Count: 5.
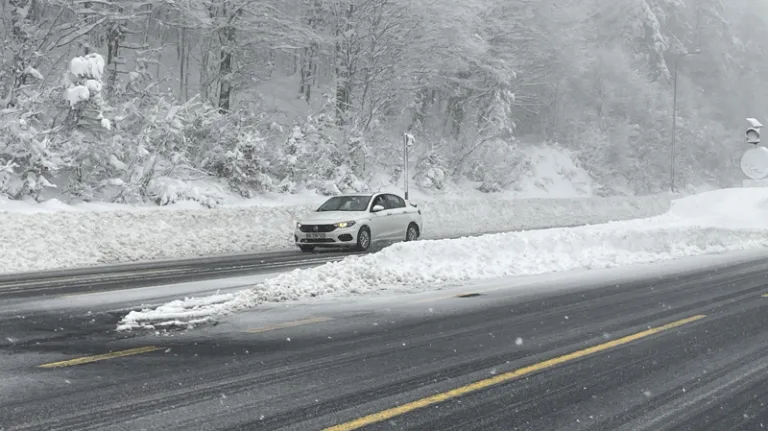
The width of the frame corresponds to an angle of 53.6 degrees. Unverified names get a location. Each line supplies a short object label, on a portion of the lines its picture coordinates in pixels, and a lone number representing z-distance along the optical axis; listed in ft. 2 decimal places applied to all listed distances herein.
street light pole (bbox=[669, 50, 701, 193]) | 151.23
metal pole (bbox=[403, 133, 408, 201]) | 88.73
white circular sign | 98.72
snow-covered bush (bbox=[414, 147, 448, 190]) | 123.97
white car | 66.13
